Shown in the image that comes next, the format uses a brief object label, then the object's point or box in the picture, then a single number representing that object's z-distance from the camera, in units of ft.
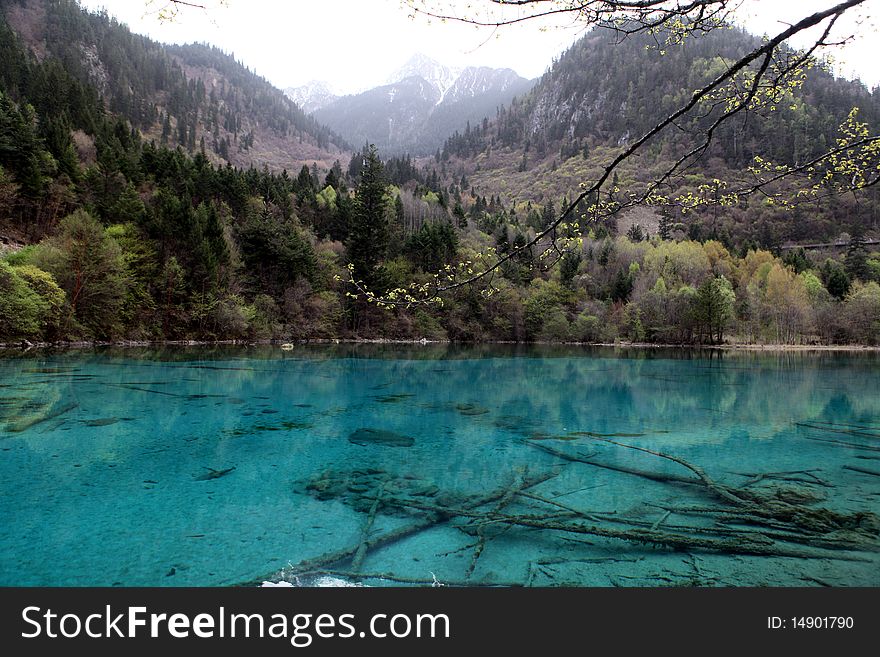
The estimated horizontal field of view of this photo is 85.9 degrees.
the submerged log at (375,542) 14.67
